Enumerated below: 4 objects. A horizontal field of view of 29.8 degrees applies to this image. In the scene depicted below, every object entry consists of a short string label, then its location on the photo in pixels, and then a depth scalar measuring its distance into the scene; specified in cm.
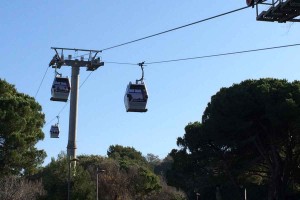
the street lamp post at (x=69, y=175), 3630
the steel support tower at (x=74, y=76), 3425
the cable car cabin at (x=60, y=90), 2956
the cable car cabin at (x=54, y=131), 4044
